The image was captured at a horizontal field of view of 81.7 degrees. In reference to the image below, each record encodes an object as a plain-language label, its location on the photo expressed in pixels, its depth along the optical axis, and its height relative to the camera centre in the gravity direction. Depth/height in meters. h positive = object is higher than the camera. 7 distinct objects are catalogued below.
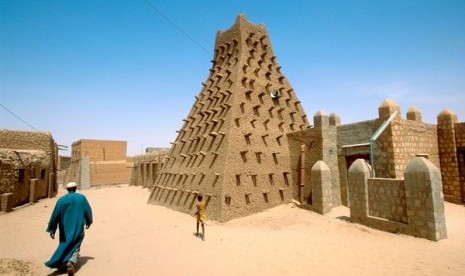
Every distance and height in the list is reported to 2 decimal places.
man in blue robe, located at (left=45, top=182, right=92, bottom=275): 6.27 -1.36
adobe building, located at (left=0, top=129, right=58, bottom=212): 14.82 +0.06
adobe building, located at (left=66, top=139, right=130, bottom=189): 34.16 +0.56
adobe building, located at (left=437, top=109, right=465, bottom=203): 14.30 +0.33
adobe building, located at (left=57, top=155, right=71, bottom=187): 46.09 +0.32
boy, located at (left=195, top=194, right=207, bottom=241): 9.54 -1.63
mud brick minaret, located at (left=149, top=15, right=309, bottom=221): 13.28 +1.61
